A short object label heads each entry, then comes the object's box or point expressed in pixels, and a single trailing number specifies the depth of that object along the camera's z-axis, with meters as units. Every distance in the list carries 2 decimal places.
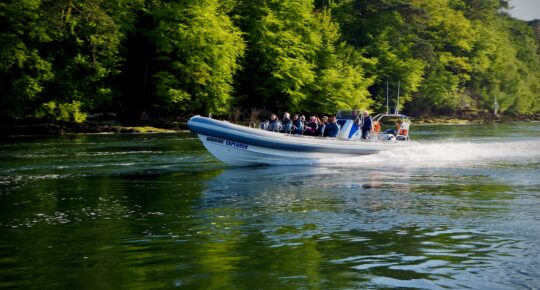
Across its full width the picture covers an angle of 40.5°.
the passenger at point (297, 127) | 30.48
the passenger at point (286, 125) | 30.41
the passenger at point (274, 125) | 30.50
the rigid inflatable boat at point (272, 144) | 28.34
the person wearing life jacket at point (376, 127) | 33.97
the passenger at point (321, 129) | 31.05
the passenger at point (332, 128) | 31.25
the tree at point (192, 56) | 56.88
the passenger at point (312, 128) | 31.19
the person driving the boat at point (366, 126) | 32.69
